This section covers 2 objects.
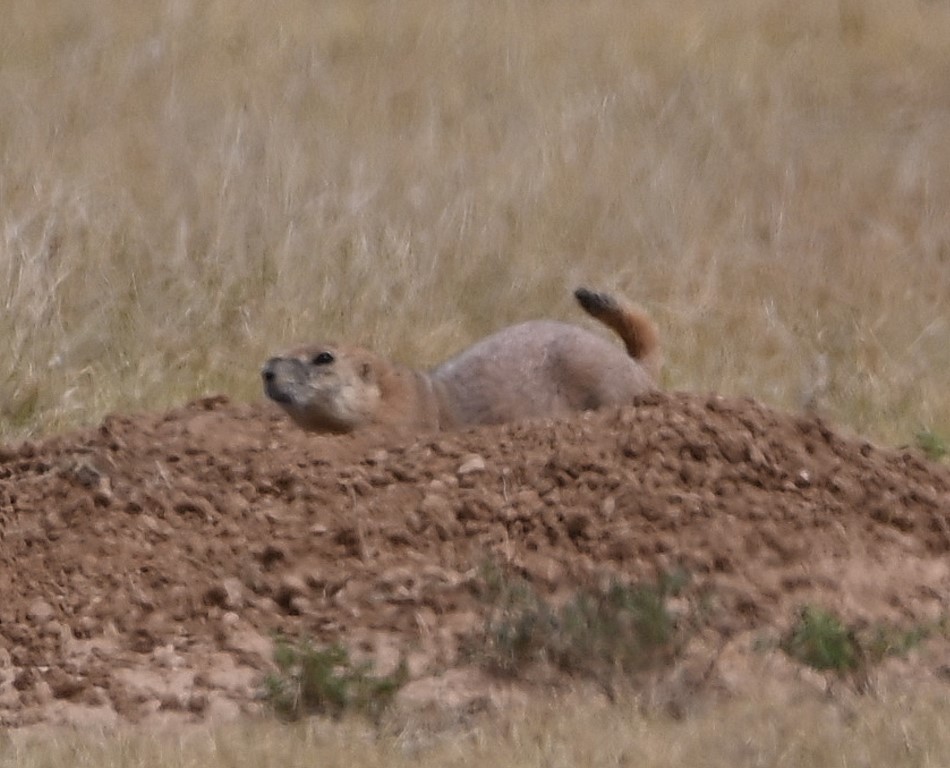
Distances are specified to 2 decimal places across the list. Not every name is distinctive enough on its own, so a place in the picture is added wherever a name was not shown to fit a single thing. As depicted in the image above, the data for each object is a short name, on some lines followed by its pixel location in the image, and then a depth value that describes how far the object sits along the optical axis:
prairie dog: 15.30
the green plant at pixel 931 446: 15.77
